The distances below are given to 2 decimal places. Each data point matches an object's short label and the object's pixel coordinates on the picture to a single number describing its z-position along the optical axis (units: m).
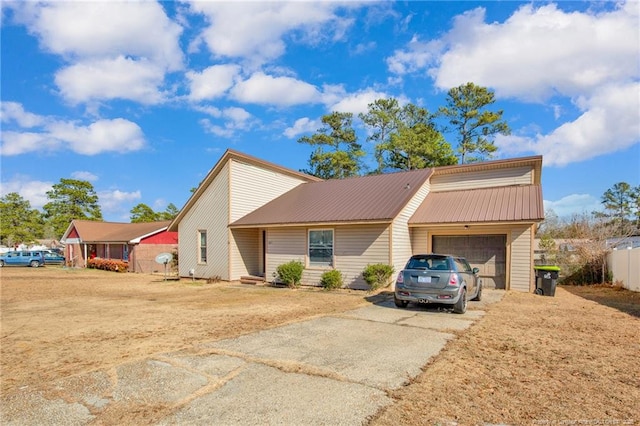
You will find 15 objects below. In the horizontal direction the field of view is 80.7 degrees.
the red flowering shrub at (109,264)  30.41
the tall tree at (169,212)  59.78
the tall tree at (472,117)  33.00
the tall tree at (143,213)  58.64
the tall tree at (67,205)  51.97
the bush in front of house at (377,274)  14.05
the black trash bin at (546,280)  13.77
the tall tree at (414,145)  32.44
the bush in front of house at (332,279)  15.12
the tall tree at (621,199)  52.76
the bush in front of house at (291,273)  16.05
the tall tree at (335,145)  36.66
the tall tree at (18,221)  50.72
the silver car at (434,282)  9.41
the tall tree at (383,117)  36.94
